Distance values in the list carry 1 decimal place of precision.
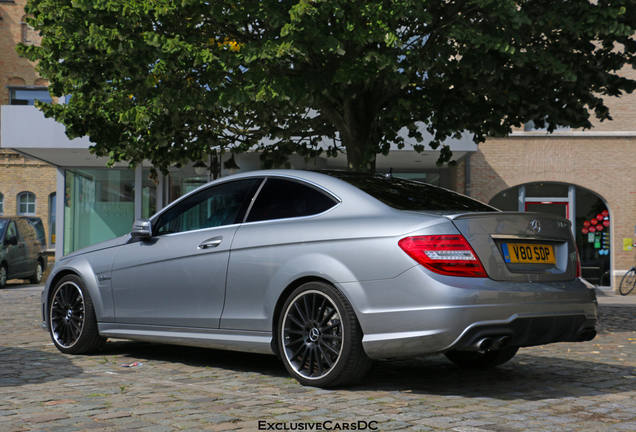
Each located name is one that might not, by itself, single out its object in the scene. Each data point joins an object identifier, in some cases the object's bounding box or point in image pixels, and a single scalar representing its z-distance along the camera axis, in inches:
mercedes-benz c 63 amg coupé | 178.5
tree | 338.6
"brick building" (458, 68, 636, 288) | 844.0
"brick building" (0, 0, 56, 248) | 1469.0
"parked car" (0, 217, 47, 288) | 775.1
